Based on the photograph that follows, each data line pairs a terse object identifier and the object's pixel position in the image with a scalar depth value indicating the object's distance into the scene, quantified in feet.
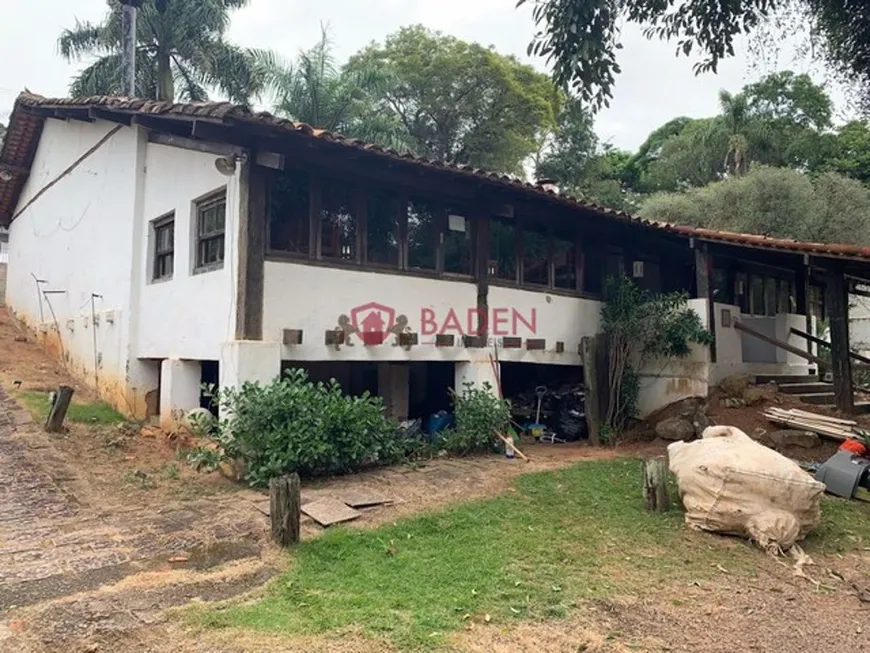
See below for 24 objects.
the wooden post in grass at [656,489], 21.83
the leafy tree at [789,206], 71.20
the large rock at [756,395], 37.58
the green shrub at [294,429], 23.90
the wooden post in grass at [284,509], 17.70
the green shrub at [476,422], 31.19
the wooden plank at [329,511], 19.74
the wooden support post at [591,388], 37.32
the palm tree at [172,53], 69.10
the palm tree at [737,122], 89.20
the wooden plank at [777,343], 37.60
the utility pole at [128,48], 58.75
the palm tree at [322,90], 70.18
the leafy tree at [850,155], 90.79
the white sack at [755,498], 18.83
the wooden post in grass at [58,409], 31.81
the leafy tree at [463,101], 99.04
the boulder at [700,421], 35.60
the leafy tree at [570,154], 103.04
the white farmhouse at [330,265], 27.20
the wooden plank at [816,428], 30.98
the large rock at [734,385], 38.63
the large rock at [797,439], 31.96
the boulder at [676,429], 35.55
